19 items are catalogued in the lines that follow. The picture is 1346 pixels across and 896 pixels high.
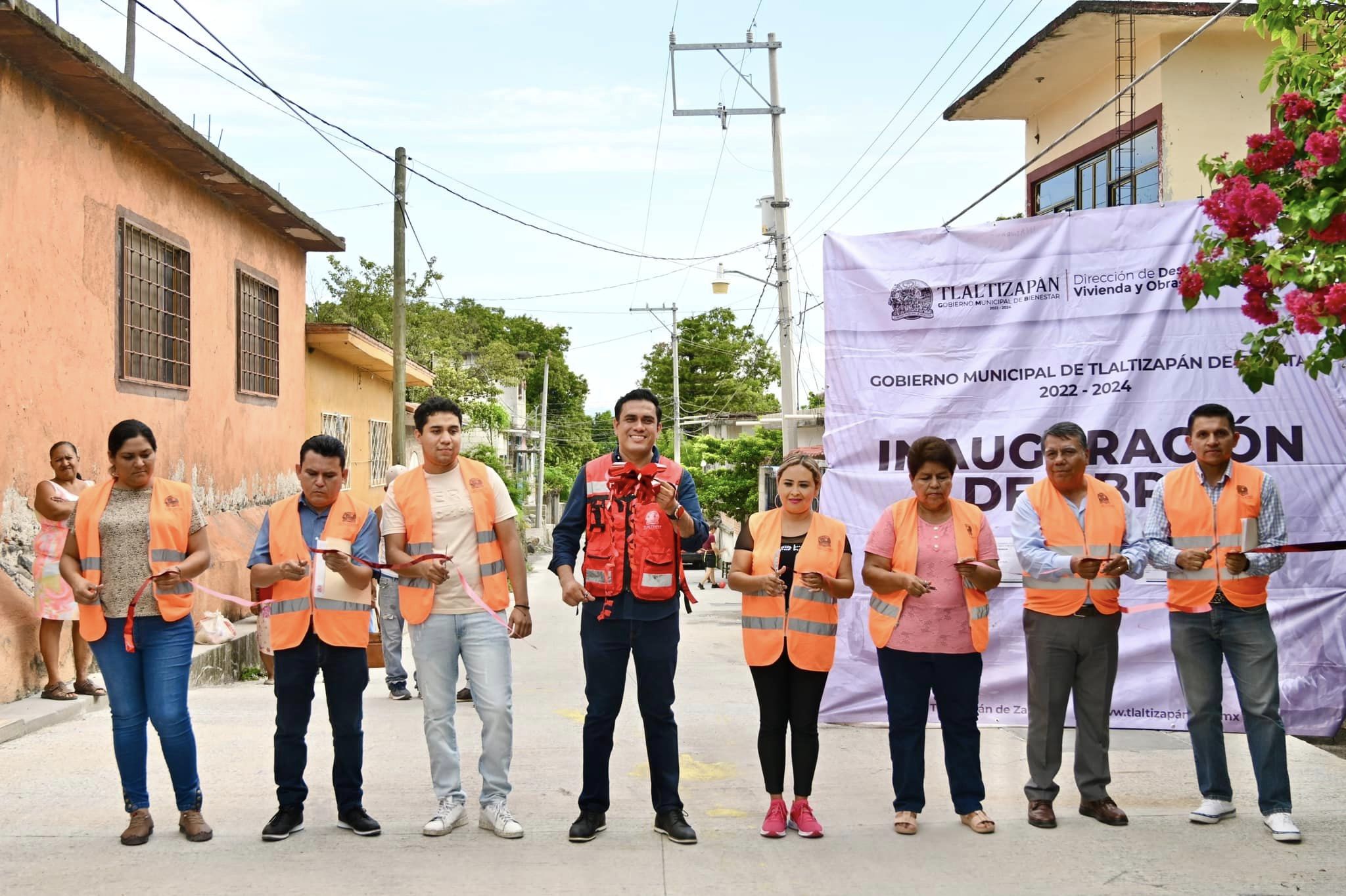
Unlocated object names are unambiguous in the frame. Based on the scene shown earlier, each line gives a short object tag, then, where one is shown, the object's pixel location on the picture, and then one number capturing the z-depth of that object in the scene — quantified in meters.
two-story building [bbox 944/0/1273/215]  12.49
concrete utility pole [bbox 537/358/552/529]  49.00
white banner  6.78
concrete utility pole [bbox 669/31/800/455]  20.75
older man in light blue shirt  5.45
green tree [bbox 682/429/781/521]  27.19
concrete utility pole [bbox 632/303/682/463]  41.63
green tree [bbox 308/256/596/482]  31.48
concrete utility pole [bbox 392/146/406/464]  19.25
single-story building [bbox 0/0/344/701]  8.47
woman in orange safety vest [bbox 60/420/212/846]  5.06
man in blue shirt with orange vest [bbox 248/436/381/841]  5.16
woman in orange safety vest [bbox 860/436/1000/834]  5.34
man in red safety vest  5.17
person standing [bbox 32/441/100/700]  7.91
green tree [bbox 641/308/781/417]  60.28
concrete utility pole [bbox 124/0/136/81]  20.36
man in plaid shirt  5.31
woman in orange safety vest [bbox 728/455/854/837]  5.25
